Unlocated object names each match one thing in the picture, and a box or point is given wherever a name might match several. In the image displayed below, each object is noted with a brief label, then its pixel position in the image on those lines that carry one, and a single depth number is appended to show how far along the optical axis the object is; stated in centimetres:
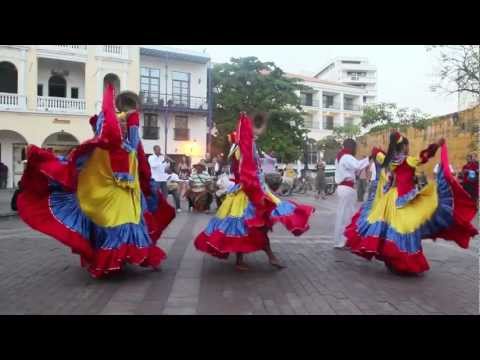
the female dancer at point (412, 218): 535
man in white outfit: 718
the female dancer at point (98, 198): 473
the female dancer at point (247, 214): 523
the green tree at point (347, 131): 4078
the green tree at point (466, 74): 1482
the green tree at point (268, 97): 3219
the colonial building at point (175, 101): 3225
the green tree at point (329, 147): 4222
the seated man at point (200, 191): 1329
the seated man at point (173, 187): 1371
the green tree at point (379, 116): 2844
